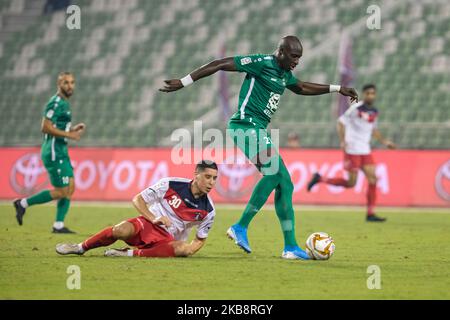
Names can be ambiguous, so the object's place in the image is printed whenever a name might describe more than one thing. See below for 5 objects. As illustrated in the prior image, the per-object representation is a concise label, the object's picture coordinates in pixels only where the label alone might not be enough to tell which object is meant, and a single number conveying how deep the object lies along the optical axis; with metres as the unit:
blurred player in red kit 32.25
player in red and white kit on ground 18.36
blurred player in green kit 25.70
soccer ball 19.00
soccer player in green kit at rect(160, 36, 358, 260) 19.27
